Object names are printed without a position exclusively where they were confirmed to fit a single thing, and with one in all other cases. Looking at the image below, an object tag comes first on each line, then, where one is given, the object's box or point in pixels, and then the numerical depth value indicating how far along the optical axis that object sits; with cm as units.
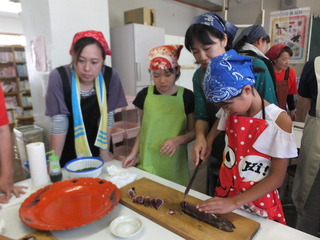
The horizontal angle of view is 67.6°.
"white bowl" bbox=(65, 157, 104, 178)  111
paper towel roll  105
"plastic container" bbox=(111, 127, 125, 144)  272
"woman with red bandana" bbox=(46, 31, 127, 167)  133
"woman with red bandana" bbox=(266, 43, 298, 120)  300
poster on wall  437
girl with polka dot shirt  82
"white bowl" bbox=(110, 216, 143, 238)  77
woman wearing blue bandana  108
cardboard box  332
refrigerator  321
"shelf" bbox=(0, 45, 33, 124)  600
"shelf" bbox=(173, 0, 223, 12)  492
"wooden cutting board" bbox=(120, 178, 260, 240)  74
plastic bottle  112
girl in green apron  135
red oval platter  81
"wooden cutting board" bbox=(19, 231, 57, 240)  75
